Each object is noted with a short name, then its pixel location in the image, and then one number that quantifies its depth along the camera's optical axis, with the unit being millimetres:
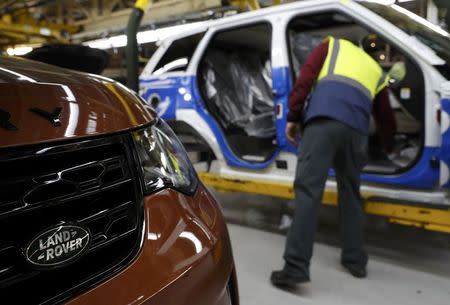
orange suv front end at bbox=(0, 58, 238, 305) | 824
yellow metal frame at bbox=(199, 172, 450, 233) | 2475
